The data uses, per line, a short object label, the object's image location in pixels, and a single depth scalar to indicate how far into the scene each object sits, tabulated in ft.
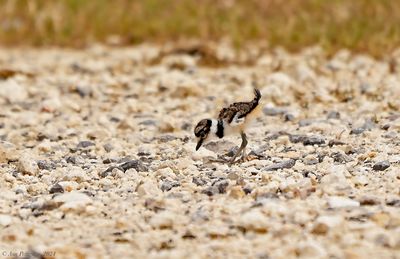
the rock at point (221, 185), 45.19
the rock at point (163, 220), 39.93
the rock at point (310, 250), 34.81
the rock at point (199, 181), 47.57
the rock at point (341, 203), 40.83
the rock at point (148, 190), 45.39
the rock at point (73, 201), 42.93
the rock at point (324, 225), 37.55
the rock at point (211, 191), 44.93
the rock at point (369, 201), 41.38
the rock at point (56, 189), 47.65
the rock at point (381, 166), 48.39
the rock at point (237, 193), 43.88
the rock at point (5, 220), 41.66
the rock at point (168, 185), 46.85
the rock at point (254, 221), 38.42
